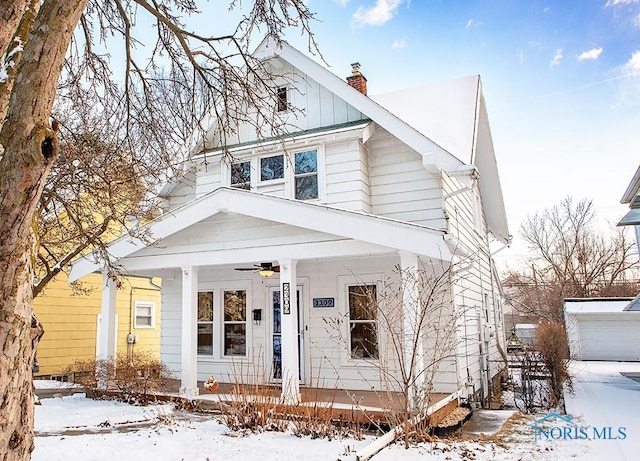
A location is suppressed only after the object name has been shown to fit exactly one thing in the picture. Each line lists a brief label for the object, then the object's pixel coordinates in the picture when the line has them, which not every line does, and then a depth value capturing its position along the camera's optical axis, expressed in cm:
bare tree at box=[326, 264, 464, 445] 589
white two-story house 777
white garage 1788
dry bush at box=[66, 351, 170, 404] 883
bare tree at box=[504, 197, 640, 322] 2906
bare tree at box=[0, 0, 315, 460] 262
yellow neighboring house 1434
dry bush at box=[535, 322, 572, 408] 908
